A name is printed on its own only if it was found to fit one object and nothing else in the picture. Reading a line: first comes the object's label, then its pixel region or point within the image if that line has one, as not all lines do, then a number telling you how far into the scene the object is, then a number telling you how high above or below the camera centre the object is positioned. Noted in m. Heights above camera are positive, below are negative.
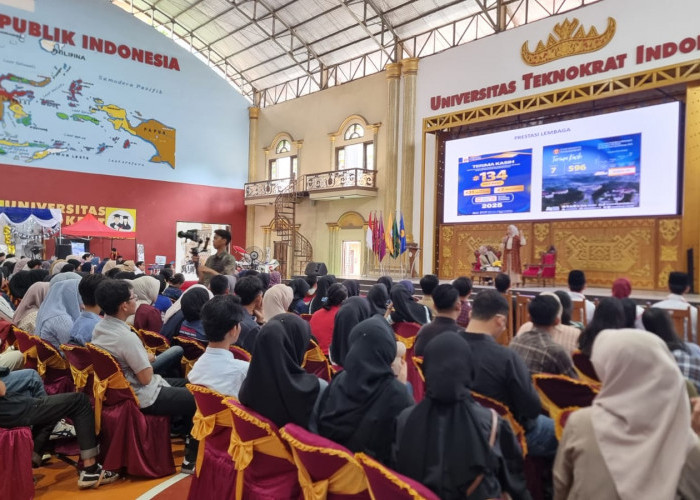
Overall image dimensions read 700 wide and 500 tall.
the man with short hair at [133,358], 2.71 -0.63
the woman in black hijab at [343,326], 3.08 -0.51
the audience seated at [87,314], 3.08 -0.46
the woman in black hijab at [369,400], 1.72 -0.54
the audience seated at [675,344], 2.26 -0.45
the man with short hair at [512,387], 2.11 -0.60
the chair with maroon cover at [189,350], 3.23 -0.70
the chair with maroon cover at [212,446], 2.17 -0.92
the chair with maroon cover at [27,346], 3.23 -0.69
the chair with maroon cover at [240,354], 2.85 -0.63
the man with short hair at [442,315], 3.12 -0.45
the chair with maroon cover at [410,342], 3.56 -0.79
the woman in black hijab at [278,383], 1.93 -0.54
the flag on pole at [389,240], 12.09 +0.06
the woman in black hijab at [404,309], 4.25 -0.55
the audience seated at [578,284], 5.07 -0.39
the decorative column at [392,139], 13.10 +2.67
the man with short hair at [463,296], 4.39 -0.46
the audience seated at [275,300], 4.12 -0.47
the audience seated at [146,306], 4.01 -0.53
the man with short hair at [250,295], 3.52 -0.39
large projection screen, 8.88 +1.45
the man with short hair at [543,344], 2.51 -0.51
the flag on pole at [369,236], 12.53 +0.16
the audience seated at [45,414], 2.45 -0.88
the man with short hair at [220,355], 2.40 -0.55
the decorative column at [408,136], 12.77 +2.67
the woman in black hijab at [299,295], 4.88 -0.51
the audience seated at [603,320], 2.58 -0.38
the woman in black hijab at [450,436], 1.42 -0.54
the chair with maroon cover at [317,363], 3.33 -0.80
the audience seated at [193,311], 3.34 -0.46
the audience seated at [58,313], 3.32 -0.49
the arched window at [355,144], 14.35 +2.83
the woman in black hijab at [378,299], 3.83 -0.43
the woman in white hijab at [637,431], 1.27 -0.47
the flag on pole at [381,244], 12.27 -0.03
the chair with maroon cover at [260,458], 1.90 -0.83
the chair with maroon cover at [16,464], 2.38 -1.05
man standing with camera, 4.84 -0.21
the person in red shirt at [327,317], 3.93 -0.58
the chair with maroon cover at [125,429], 2.76 -1.05
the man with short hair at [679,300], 5.00 -0.54
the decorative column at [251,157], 17.84 +2.95
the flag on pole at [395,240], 12.07 +0.07
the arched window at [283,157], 16.69 +2.80
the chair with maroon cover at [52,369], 3.19 -0.83
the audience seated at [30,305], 3.86 -0.50
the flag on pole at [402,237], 12.12 +0.14
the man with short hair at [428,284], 4.76 -0.38
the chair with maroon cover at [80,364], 2.83 -0.70
